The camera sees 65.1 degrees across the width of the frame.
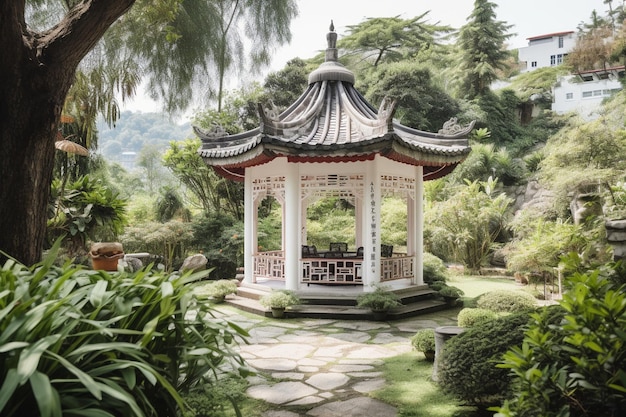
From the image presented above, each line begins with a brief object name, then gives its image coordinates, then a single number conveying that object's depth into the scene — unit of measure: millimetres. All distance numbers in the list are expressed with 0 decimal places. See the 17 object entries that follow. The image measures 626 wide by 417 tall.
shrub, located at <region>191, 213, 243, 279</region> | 13930
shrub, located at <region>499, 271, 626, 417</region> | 2189
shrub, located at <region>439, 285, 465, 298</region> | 9422
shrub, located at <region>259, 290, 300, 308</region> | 8352
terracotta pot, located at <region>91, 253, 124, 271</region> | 9125
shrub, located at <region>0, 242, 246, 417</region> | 1852
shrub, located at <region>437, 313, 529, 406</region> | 3752
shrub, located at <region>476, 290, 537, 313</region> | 7148
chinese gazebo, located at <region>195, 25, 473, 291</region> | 8617
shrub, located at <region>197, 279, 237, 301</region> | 9758
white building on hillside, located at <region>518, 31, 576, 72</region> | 43594
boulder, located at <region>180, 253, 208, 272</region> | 13258
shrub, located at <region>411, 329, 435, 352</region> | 5586
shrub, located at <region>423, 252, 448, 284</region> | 10633
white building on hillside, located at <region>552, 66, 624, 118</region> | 29391
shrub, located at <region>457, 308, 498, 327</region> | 6086
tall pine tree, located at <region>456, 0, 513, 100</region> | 27938
